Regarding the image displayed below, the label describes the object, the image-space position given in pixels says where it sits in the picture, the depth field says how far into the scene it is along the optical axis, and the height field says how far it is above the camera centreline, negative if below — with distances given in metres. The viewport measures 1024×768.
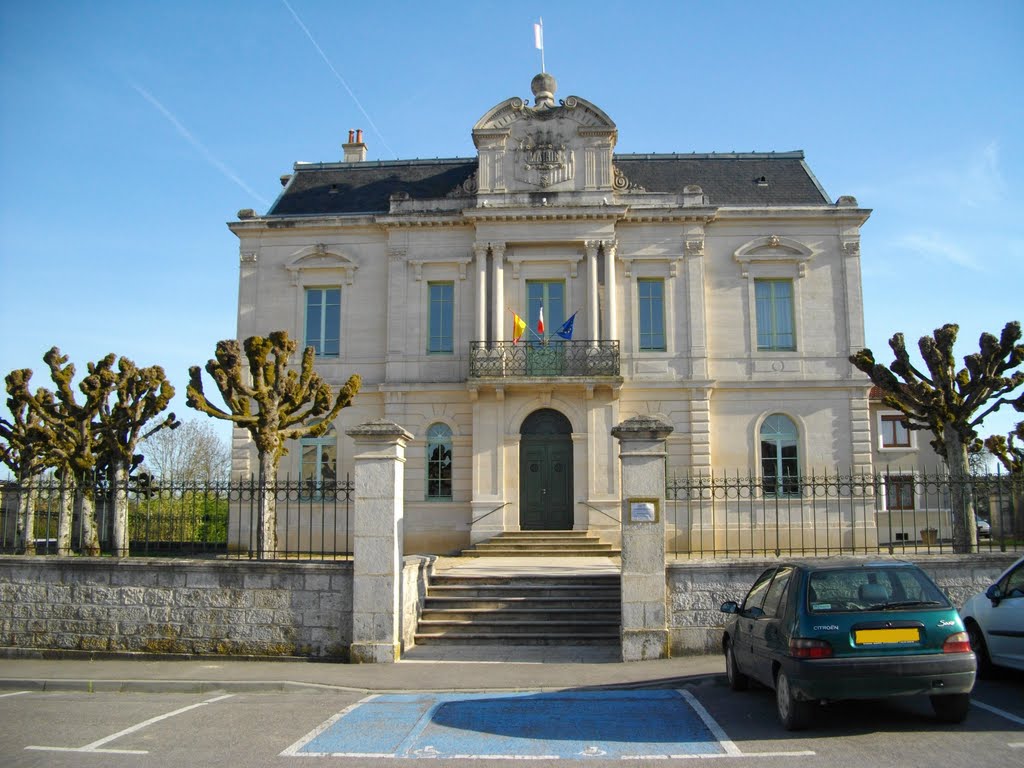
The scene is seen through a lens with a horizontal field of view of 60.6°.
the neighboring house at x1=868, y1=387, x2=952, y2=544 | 31.43 +1.46
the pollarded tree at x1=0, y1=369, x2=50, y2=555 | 19.95 +1.20
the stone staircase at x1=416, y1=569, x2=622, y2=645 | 12.53 -1.84
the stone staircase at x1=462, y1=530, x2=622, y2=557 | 20.98 -1.44
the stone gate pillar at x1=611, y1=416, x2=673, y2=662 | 11.27 -0.67
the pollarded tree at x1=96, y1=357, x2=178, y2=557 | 19.91 +1.76
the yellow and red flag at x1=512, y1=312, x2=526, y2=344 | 22.78 +4.10
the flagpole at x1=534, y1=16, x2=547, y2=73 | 25.05 +12.78
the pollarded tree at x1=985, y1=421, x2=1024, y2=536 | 23.92 +1.07
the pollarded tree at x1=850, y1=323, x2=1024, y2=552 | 16.48 +1.91
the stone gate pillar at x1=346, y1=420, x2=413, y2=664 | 11.41 -0.77
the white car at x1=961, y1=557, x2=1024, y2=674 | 8.96 -1.46
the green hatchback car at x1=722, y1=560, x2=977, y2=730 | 7.09 -1.28
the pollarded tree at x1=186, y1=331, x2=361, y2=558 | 16.00 +1.69
